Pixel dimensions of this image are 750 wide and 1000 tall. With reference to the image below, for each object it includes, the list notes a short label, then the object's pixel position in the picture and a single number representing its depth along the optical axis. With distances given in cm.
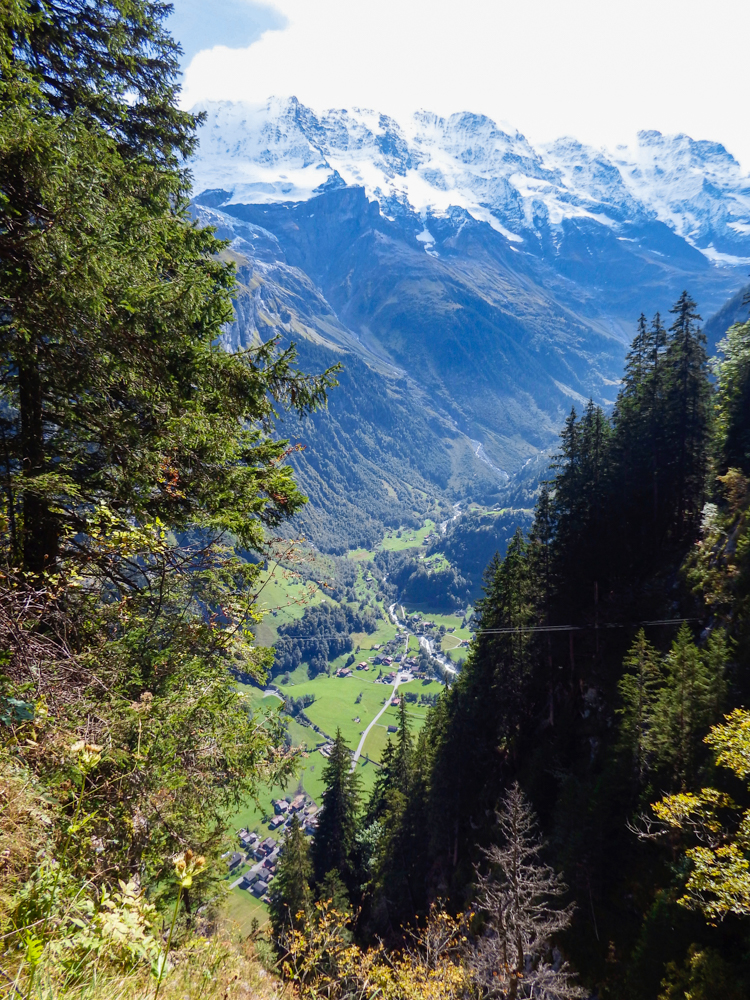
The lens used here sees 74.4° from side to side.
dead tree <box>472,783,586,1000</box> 1498
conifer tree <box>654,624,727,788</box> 1781
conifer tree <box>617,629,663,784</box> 2016
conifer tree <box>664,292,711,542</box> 3391
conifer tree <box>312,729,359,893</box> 4525
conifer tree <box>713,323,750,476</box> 3119
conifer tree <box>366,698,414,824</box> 4359
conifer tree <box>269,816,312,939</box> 3472
